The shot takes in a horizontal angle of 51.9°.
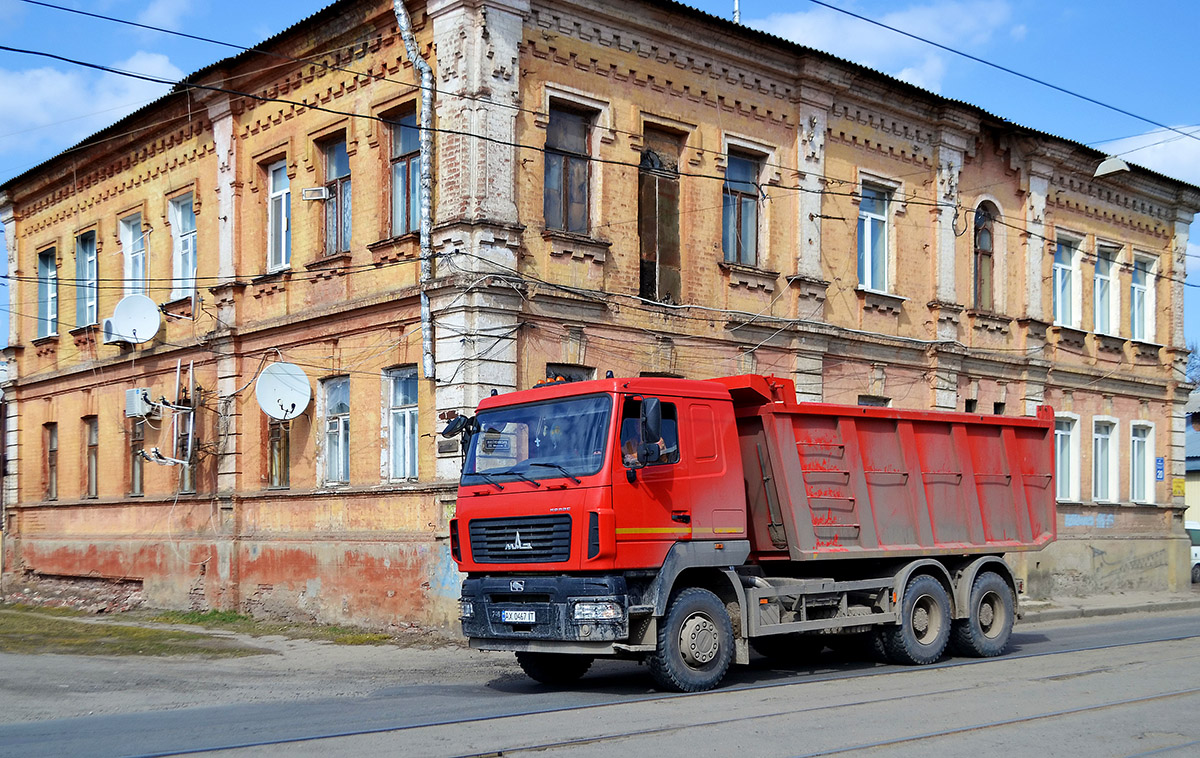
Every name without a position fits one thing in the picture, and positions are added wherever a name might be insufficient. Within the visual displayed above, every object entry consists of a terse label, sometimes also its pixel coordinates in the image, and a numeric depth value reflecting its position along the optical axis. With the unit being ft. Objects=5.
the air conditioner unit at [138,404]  73.15
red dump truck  35.76
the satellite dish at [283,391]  60.90
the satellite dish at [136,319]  71.82
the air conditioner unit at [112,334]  72.64
